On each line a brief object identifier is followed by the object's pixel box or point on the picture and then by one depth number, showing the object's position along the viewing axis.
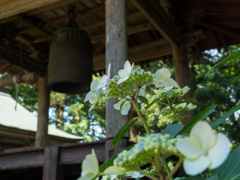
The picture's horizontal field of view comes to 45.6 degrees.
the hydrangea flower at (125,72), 0.56
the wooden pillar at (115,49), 1.77
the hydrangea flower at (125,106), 0.66
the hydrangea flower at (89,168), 0.33
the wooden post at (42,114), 3.83
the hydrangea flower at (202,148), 0.27
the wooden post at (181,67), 3.04
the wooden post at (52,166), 2.42
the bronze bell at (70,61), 2.75
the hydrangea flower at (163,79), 0.59
